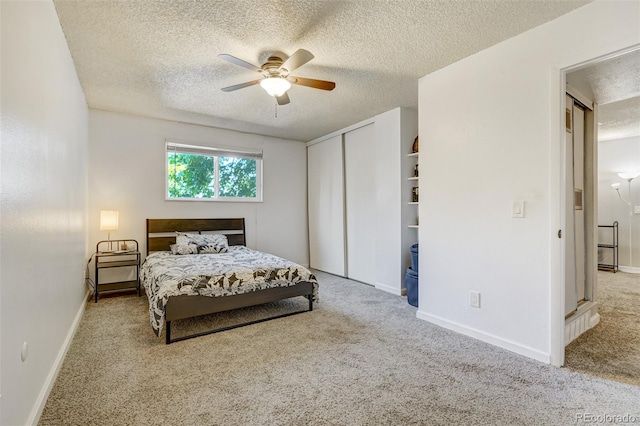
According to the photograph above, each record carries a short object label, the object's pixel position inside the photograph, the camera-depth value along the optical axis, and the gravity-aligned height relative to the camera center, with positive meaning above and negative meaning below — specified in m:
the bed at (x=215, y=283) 2.63 -0.68
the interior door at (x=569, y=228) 2.66 -0.17
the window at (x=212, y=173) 4.75 +0.66
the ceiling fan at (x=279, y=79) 2.49 +1.16
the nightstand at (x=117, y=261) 3.84 -0.62
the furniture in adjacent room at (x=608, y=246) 5.48 -0.68
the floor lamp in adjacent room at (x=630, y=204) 5.35 +0.07
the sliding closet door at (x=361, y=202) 4.59 +0.14
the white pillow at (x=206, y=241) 4.27 -0.40
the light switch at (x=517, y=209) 2.35 +0.00
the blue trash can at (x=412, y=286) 3.50 -0.88
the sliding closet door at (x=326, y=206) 5.17 +0.11
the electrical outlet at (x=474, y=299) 2.63 -0.78
